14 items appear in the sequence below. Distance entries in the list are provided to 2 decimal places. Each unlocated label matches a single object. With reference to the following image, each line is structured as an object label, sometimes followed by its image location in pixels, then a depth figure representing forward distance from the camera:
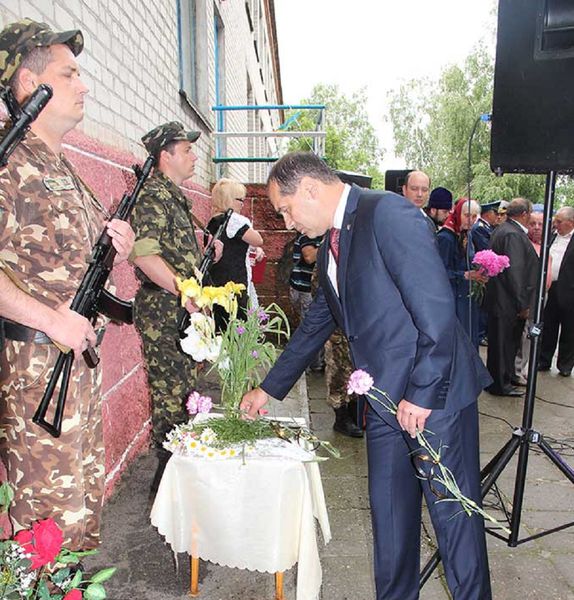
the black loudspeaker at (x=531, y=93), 2.09
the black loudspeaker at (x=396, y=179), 5.17
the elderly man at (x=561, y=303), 6.16
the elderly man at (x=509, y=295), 5.19
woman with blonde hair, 4.60
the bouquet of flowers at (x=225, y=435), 2.12
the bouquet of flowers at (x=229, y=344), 2.10
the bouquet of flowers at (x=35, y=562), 0.94
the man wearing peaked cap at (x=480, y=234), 6.14
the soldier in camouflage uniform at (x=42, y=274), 1.66
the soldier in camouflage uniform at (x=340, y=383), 4.14
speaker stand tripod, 2.22
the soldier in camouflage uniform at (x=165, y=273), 2.78
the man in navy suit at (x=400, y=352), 1.66
